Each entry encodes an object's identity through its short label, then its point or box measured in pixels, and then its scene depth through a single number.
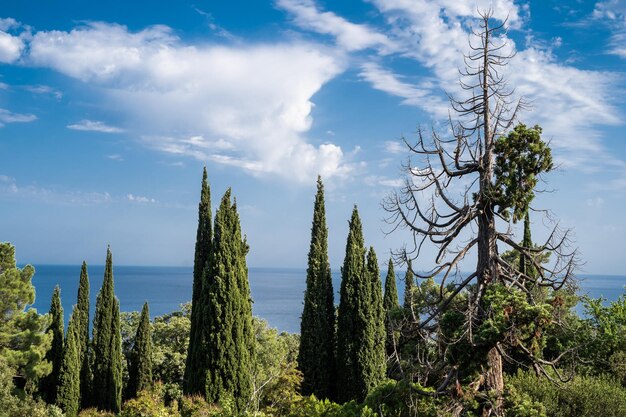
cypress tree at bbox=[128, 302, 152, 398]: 25.23
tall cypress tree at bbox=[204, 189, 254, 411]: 17.44
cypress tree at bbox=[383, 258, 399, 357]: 26.44
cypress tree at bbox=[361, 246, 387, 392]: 19.12
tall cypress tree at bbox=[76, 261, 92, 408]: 24.33
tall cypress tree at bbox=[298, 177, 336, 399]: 19.97
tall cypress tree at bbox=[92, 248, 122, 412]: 24.27
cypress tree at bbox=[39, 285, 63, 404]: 23.08
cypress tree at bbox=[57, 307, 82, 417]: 22.38
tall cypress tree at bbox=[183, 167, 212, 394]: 17.69
